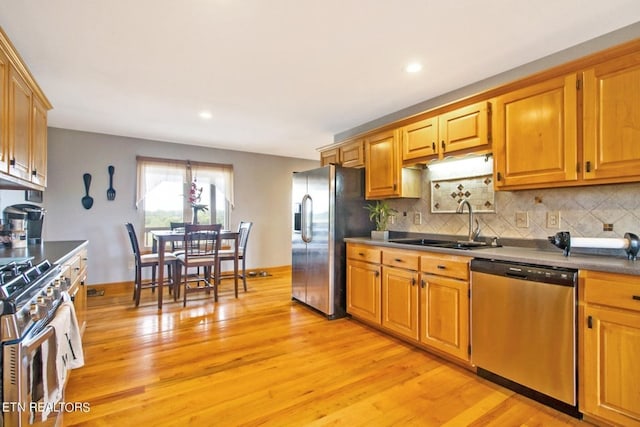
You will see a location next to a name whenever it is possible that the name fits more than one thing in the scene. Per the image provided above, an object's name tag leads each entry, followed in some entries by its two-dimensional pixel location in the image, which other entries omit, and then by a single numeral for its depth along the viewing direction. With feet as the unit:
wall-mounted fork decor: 15.52
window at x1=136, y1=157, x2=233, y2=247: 16.42
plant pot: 10.82
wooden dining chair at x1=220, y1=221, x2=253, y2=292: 15.07
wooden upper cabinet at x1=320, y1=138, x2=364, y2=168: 12.40
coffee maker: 8.89
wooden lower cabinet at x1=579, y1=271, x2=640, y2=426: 5.15
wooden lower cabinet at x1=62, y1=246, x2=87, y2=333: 7.40
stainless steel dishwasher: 5.87
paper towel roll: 6.01
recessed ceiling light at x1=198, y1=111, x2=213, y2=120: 12.22
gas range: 3.69
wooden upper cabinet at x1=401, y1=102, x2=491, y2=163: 8.25
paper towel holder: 5.91
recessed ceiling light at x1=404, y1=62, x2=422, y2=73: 8.23
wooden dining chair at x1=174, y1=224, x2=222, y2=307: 12.96
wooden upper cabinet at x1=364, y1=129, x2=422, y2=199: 10.68
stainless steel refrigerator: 11.51
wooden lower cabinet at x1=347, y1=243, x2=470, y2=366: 7.71
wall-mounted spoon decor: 15.02
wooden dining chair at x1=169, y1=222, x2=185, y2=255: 15.14
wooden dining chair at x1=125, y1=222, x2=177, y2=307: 12.98
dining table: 12.55
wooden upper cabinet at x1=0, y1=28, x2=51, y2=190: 6.61
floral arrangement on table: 16.81
